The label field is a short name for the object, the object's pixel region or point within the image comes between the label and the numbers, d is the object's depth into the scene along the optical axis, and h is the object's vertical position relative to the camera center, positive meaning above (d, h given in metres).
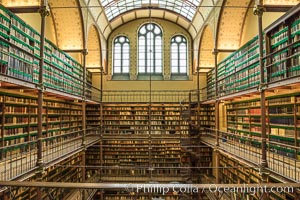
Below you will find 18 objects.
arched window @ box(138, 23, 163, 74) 16.23 +4.00
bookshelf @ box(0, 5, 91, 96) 6.22 +1.94
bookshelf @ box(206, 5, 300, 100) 6.03 +1.80
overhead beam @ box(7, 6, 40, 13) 6.56 +2.72
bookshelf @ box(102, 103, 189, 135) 14.01 -0.42
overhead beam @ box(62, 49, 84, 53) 10.53 +2.58
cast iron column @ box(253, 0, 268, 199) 5.55 +0.64
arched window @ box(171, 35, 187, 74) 16.28 +3.35
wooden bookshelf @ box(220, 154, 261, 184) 8.27 -2.37
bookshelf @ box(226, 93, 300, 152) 6.39 -0.26
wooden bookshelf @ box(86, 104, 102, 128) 14.16 -0.29
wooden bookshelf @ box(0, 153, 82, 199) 7.09 -2.44
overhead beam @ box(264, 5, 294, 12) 6.31 +2.60
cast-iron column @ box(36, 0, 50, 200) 6.05 +1.13
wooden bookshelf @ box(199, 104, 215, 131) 13.98 -0.26
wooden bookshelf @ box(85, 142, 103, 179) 14.02 -2.55
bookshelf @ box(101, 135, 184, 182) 13.82 -2.54
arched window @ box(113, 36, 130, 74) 16.25 +3.32
